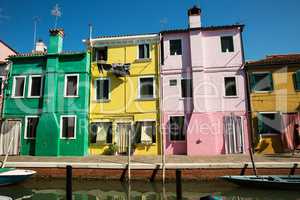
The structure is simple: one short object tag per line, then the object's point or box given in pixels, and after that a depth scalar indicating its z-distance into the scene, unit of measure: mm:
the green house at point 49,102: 20016
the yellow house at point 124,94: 20516
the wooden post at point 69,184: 9062
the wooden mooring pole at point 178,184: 9773
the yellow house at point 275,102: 19109
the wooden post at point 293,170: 13688
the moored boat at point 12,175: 13625
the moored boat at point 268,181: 12273
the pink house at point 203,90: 19688
